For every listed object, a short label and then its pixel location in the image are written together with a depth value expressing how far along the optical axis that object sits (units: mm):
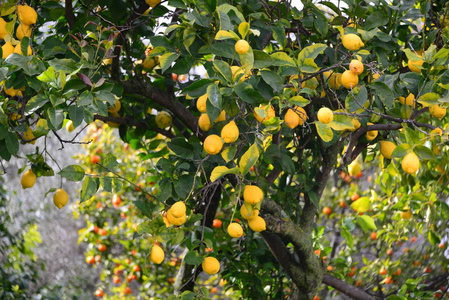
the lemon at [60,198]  4899
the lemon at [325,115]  4114
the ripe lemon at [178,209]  4257
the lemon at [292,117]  4251
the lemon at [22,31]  4472
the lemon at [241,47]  3961
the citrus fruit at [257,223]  4383
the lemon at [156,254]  4346
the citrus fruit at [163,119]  5621
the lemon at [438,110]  4529
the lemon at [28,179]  5002
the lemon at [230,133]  4117
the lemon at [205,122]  4292
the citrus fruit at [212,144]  4187
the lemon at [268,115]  4099
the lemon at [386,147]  4802
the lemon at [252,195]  4220
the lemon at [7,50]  4280
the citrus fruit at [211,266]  4468
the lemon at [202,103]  4187
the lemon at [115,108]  5286
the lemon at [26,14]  4466
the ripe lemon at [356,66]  4274
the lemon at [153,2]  4820
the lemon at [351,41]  4331
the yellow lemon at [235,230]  4319
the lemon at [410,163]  4195
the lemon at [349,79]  4348
